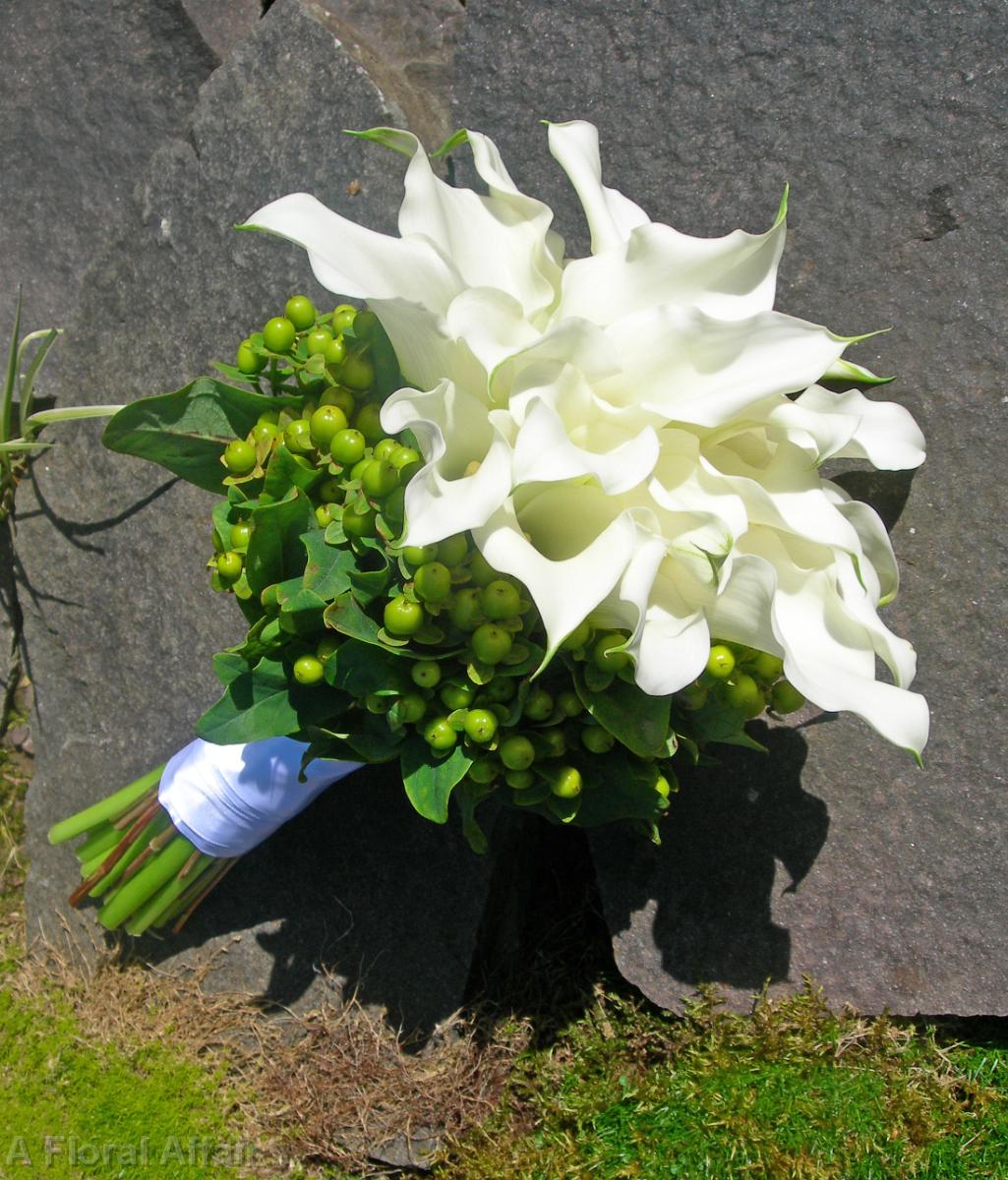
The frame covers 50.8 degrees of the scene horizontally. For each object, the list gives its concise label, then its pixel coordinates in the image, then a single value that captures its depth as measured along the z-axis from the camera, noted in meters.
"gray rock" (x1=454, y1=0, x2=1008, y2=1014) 1.03
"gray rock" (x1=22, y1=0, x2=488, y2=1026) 1.23
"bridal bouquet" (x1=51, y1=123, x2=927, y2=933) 0.66
